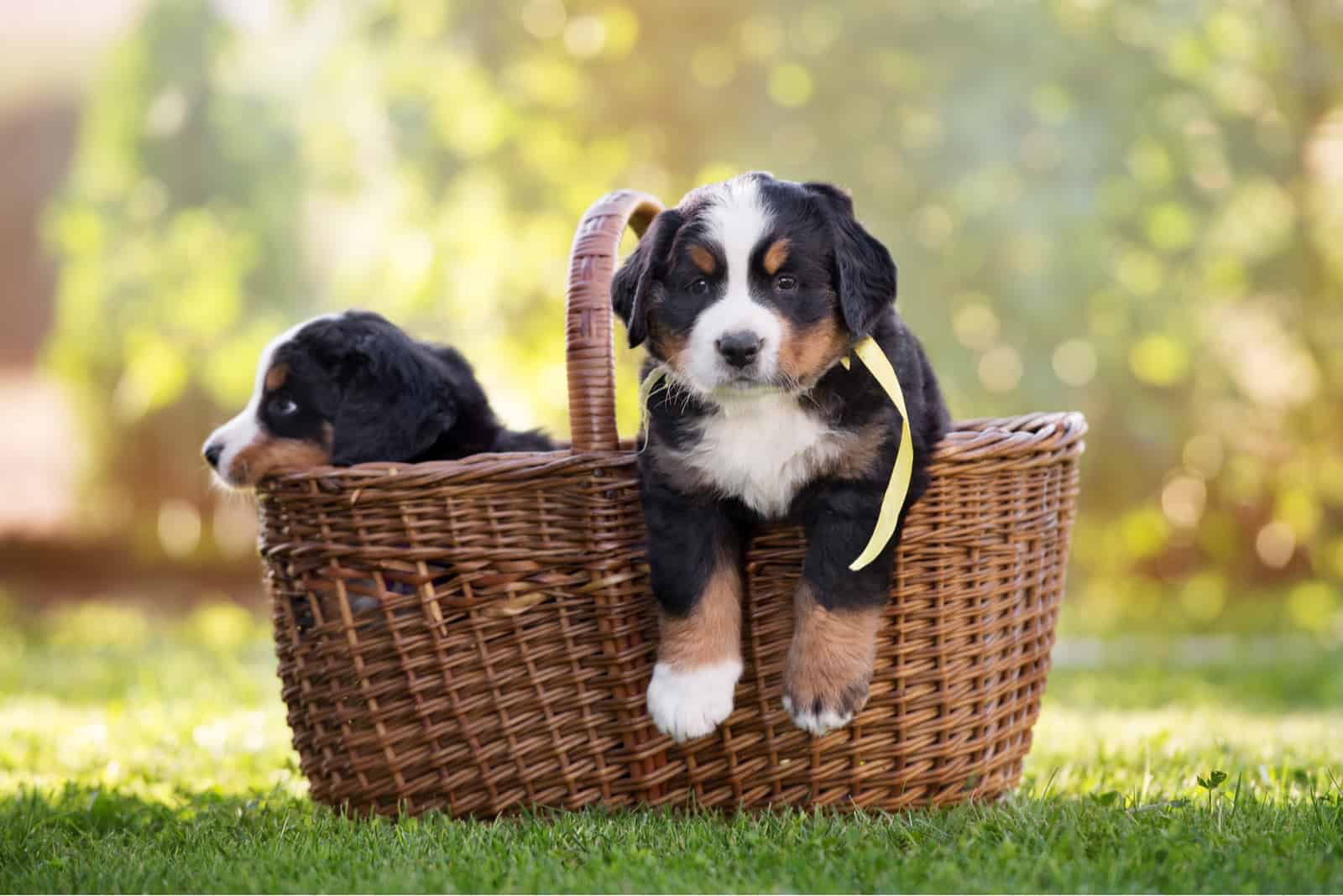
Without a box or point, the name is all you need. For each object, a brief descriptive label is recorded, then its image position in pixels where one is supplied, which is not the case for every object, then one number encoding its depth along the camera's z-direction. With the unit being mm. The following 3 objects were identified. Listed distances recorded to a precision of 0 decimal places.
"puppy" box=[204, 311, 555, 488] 3424
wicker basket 2982
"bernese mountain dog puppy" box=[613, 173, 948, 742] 2781
